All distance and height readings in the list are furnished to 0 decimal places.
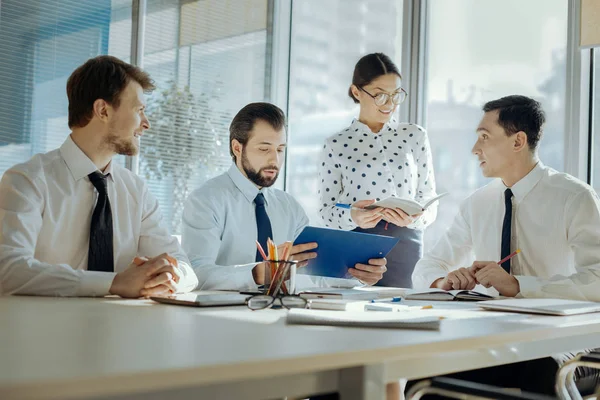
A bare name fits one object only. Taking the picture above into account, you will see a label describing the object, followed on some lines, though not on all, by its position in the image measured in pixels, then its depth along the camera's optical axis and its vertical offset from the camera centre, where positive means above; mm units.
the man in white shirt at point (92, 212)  1867 -21
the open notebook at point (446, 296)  2135 -243
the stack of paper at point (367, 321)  1305 -205
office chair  1166 -312
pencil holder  1813 -172
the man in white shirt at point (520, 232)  2271 -37
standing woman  3420 +283
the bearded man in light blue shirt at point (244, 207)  2613 +18
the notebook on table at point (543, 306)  1750 -225
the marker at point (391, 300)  2008 -250
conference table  788 -213
